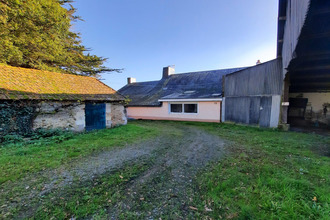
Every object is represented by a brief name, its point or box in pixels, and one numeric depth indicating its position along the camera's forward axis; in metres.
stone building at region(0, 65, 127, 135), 6.26
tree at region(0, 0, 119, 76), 8.11
